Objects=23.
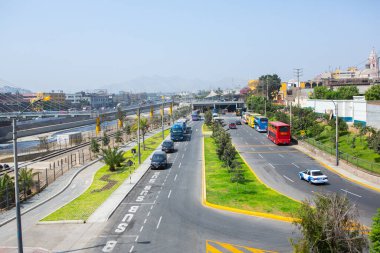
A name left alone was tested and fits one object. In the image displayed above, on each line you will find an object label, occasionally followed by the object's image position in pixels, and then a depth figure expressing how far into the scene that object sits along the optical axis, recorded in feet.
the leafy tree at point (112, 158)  145.18
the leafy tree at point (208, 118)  312.58
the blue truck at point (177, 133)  233.14
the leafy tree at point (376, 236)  50.03
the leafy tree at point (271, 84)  532.32
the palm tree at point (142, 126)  240.10
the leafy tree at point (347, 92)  290.56
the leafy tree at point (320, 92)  317.48
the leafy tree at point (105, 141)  207.39
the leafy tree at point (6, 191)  97.30
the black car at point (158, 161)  147.54
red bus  201.87
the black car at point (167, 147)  190.39
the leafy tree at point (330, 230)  48.11
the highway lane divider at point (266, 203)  85.65
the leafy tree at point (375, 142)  126.34
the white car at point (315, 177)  116.37
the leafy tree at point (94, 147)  174.70
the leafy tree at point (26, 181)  108.06
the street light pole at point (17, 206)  60.35
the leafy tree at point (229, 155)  135.44
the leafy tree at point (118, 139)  219.41
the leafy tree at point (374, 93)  215.69
